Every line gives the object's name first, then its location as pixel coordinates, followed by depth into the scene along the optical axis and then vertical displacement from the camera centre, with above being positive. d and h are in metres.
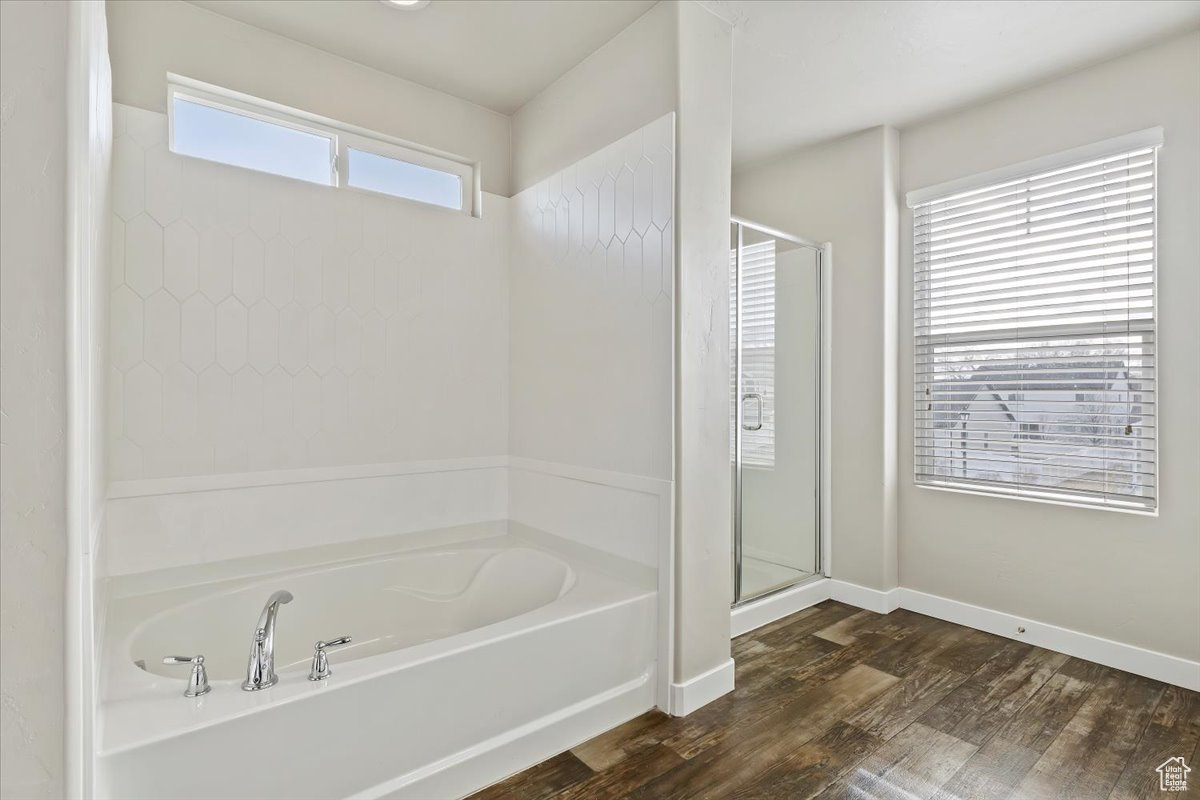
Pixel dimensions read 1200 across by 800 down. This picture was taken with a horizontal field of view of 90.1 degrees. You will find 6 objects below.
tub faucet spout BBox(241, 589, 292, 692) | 1.43 -0.64
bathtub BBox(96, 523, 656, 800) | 1.33 -0.79
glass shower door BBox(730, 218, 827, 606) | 2.92 -0.06
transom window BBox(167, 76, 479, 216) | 2.20 +1.01
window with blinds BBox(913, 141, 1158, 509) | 2.46 +0.27
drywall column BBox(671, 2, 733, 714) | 2.13 +0.11
